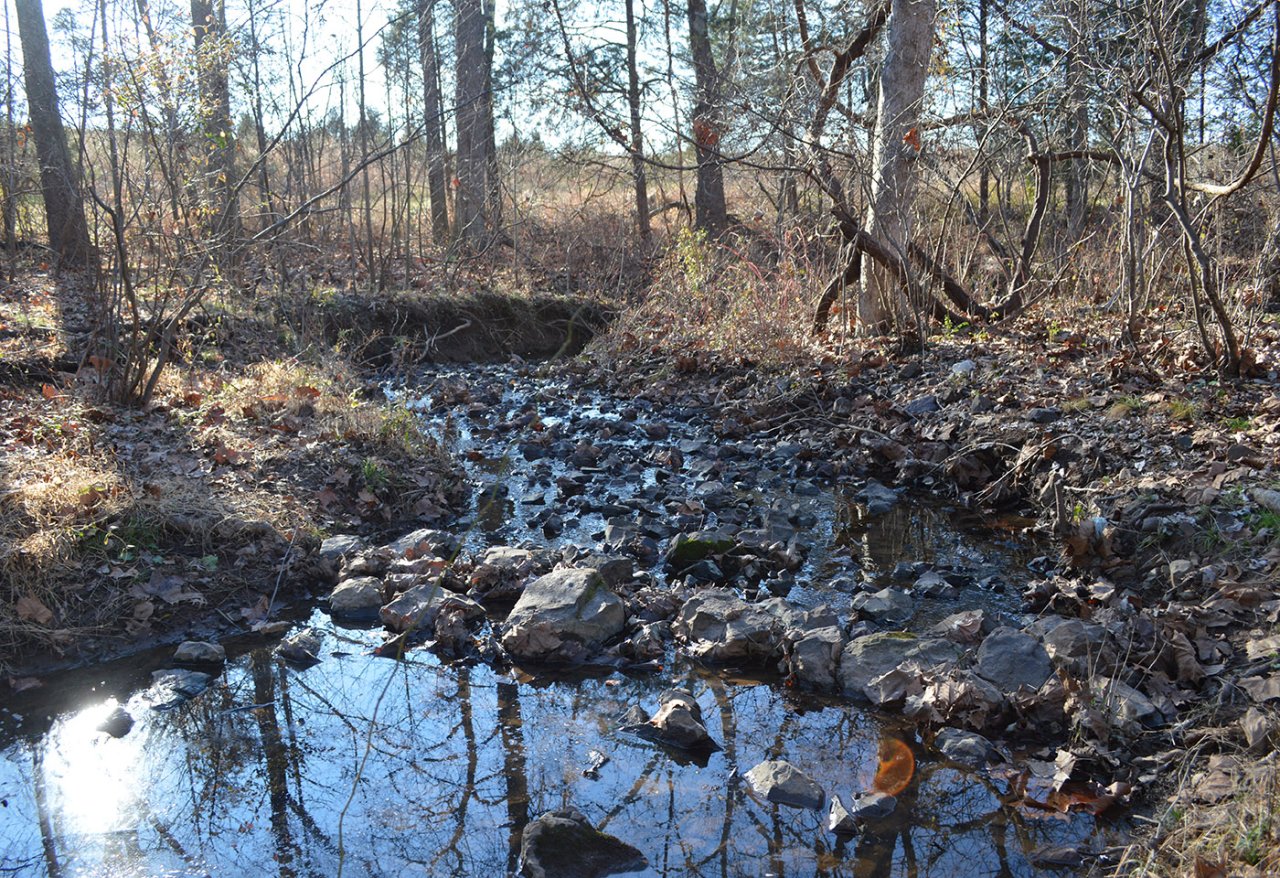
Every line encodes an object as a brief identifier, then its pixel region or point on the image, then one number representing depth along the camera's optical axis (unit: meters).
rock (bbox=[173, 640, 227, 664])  4.11
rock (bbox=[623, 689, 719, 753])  3.45
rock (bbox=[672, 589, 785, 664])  4.07
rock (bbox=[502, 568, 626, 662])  4.15
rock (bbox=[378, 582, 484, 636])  4.41
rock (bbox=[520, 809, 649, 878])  2.78
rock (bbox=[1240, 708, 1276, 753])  2.93
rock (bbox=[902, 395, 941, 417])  6.97
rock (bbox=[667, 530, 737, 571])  5.06
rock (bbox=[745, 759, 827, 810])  3.08
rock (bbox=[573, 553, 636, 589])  4.71
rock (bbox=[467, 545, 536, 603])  4.71
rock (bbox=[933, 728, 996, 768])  3.28
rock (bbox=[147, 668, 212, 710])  3.80
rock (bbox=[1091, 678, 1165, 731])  3.28
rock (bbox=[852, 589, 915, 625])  4.36
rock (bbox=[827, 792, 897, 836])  2.94
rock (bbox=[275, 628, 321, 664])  4.18
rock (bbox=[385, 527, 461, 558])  5.07
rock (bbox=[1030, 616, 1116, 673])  3.56
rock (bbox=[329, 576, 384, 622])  4.62
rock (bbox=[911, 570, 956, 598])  4.63
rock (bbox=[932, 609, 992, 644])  4.02
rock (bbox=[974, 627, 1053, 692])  3.61
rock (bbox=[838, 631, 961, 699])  3.80
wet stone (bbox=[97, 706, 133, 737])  3.59
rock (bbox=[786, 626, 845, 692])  3.85
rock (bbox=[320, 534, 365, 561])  5.04
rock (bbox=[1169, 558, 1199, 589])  4.14
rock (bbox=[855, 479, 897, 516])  6.03
